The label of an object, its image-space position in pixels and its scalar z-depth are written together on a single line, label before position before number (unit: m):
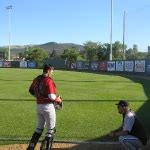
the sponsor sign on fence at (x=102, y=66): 42.72
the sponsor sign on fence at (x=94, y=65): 45.36
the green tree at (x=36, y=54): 96.36
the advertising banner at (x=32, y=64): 63.99
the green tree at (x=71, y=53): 86.40
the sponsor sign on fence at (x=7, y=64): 68.67
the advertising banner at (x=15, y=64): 67.27
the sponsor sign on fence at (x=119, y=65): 38.26
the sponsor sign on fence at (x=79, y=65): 49.76
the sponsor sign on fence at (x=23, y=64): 66.08
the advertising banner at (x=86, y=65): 47.75
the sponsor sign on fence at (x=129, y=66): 35.90
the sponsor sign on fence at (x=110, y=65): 40.64
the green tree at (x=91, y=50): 85.98
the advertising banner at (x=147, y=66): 32.44
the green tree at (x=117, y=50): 83.88
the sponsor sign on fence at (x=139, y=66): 33.64
